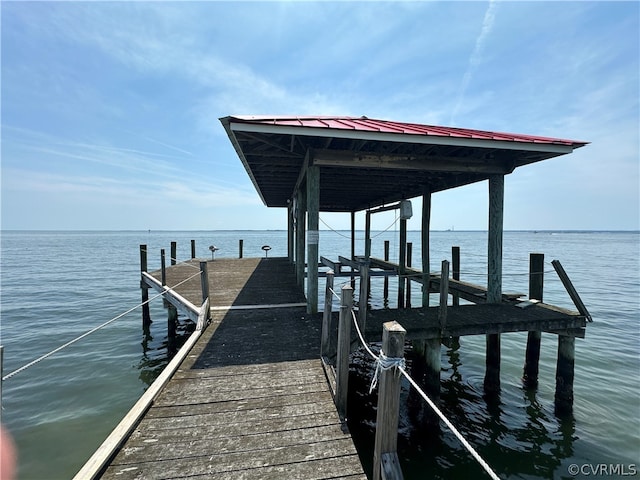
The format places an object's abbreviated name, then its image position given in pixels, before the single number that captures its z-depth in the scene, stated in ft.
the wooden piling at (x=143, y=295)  38.95
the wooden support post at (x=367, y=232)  61.72
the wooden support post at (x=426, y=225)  35.63
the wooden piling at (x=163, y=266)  31.68
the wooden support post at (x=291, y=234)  57.06
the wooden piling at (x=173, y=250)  51.47
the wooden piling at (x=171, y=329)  32.50
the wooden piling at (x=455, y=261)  35.65
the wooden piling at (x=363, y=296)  16.63
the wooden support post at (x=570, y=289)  20.29
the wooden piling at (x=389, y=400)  7.80
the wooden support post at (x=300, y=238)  31.87
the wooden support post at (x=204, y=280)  20.69
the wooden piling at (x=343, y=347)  11.38
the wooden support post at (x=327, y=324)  14.21
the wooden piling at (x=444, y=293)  18.29
